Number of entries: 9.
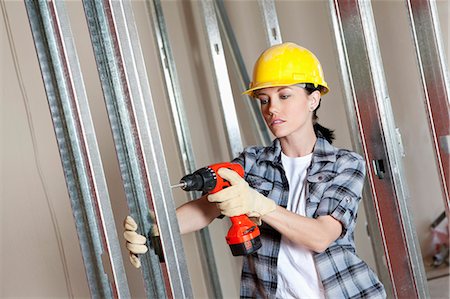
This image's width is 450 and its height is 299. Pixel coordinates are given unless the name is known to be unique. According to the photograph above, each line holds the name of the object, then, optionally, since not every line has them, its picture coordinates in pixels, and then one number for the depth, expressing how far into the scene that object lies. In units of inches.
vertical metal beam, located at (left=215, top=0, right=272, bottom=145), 145.6
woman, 82.0
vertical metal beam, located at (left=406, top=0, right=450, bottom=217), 102.2
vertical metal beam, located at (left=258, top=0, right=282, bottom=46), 125.0
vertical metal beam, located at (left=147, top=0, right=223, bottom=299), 134.4
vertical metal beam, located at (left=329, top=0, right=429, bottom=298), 101.0
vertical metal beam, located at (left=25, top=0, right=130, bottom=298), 65.3
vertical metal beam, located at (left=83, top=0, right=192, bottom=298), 65.1
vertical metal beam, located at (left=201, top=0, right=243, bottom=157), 127.3
